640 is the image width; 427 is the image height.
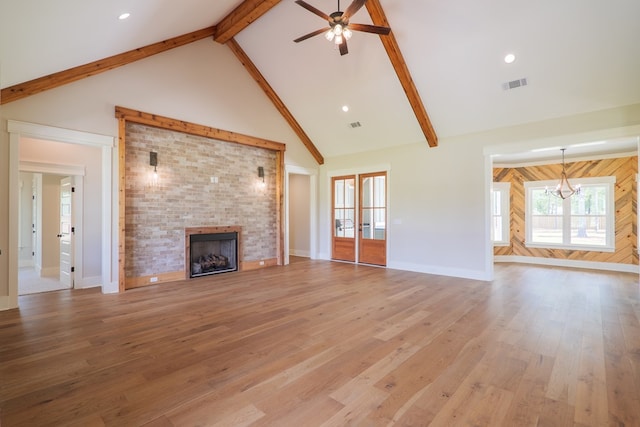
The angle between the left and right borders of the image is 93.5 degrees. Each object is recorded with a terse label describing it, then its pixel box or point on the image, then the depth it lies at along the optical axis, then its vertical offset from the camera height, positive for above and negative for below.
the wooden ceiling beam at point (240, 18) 4.91 +3.46
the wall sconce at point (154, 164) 5.53 +0.91
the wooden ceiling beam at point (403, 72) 4.50 +2.47
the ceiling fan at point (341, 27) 3.69 +2.38
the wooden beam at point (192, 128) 5.16 +1.68
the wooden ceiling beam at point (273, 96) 6.55 +2.85
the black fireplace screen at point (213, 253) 6.23 -0.87
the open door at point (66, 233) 5.39 -0.36
